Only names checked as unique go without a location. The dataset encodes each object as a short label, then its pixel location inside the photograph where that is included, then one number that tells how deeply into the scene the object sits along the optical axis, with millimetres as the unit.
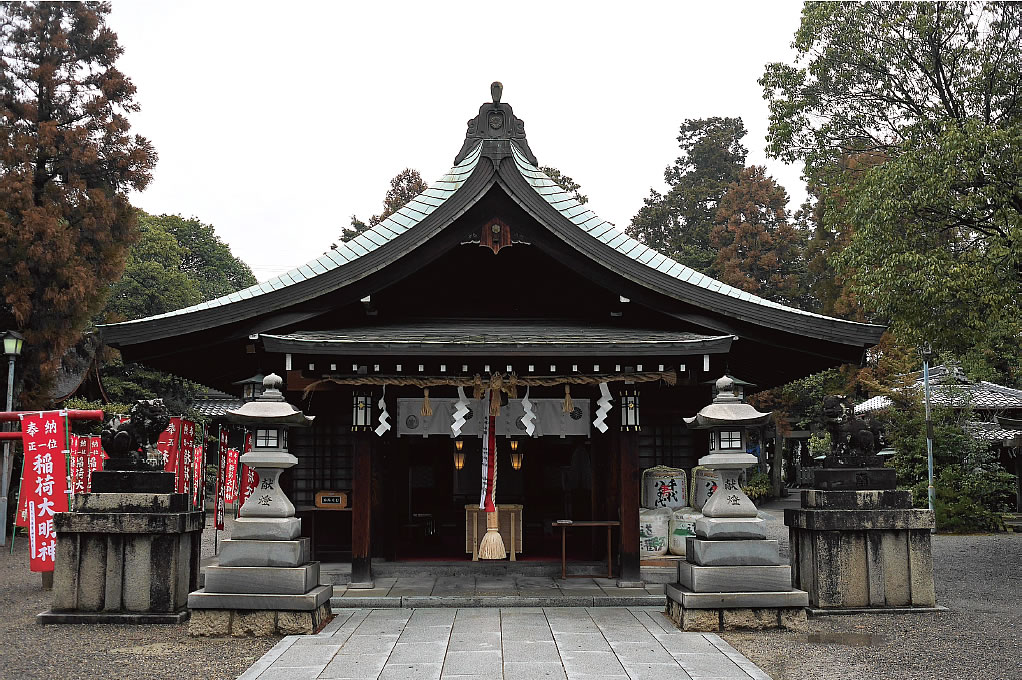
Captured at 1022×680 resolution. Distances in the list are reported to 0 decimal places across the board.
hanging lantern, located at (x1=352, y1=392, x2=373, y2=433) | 11203
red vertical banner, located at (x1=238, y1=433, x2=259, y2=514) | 13063
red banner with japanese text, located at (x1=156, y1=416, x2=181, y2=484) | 11466
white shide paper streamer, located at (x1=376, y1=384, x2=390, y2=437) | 11203
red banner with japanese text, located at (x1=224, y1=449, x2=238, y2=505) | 12832
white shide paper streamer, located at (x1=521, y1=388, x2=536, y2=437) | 11305
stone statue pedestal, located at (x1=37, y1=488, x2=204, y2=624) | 9336
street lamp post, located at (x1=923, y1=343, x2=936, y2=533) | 21281
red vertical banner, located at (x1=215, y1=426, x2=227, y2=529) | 12438
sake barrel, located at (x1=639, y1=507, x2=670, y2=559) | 12383
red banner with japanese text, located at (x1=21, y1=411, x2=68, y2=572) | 11531
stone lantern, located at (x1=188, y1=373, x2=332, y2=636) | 8664
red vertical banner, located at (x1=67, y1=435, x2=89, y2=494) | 14141
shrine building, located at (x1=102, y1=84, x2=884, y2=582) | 10922
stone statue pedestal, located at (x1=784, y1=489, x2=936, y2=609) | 9641
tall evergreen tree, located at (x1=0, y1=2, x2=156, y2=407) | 20438
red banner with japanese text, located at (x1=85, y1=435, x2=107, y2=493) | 15536
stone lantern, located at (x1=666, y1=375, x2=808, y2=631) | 8836
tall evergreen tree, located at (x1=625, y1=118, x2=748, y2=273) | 43469
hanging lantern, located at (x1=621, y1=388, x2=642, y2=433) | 11359
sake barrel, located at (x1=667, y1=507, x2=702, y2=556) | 12281
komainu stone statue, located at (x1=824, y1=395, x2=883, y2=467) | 10070
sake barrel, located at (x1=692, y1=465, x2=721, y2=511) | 12523
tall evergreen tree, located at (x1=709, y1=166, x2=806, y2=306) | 37125
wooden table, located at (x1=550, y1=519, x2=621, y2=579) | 11156
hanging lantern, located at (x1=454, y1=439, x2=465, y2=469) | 12742
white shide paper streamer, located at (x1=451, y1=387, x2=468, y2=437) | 11211
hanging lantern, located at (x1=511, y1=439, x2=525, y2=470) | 13447
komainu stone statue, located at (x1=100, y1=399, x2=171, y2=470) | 9742
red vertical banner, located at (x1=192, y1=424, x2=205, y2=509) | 12177
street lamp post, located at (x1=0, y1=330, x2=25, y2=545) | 17964
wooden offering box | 11938
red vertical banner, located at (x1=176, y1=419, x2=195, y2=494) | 11530
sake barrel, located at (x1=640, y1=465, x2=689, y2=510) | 12805
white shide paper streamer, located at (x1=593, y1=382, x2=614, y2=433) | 11289
